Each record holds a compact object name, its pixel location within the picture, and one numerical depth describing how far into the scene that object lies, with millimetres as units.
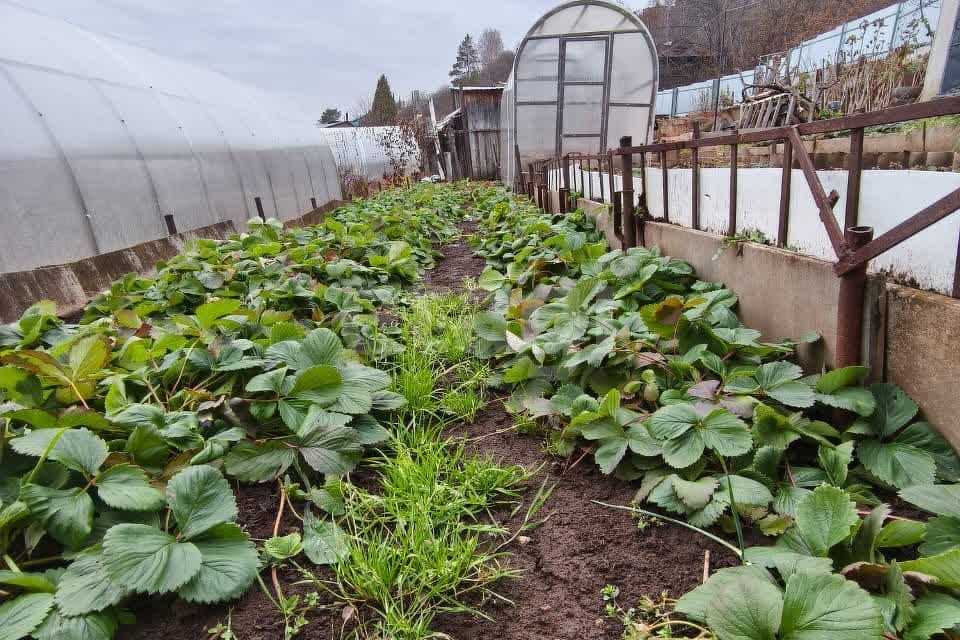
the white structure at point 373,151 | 14375
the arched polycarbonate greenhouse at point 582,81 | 8914
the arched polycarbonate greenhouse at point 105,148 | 3465
